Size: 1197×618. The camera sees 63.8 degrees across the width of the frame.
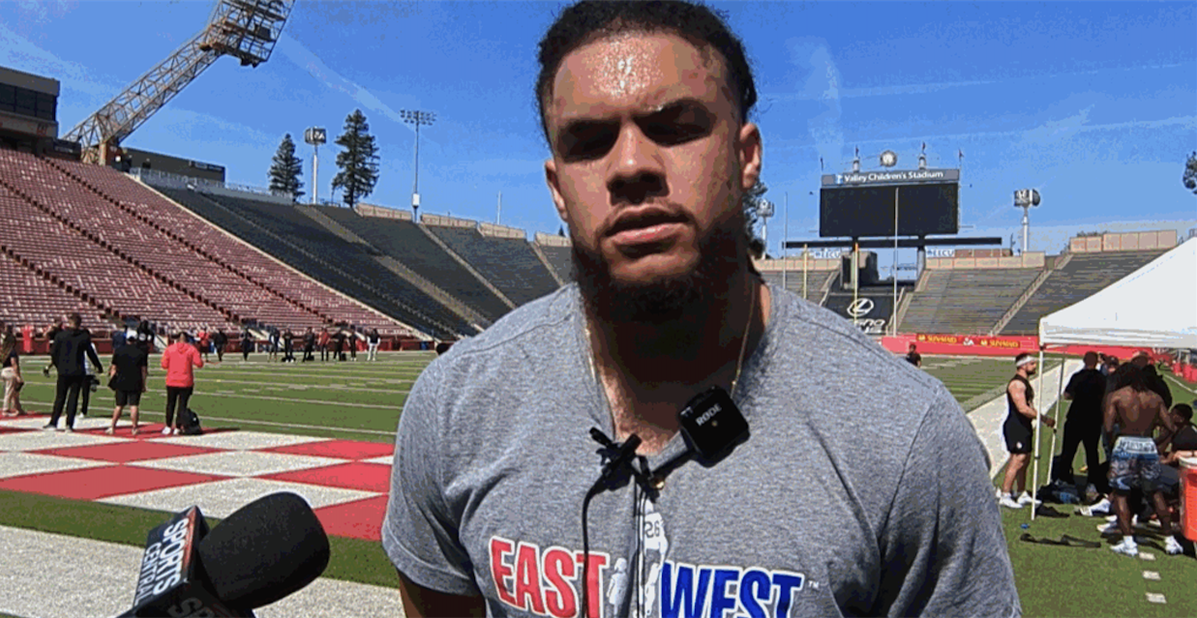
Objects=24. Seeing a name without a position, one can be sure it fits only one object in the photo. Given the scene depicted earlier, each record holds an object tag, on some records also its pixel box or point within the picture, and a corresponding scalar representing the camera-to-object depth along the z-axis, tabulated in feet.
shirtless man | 29.43
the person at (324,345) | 121.80
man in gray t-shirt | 4.57
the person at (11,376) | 52.13
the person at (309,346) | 118.42
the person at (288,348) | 115.24
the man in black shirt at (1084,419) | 37.83
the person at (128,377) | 45.32
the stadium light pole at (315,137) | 261.65
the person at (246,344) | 117.70
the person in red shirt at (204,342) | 114.93
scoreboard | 221.66
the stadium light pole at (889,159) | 250.37
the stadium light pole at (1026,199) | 286.25
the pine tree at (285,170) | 305.32
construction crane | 201.87
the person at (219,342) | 106.83
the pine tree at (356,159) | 295.89
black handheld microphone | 4.05
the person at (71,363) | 46.80
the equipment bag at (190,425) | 45.44
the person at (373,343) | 124.47
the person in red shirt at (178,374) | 45.29
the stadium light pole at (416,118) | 272.92
